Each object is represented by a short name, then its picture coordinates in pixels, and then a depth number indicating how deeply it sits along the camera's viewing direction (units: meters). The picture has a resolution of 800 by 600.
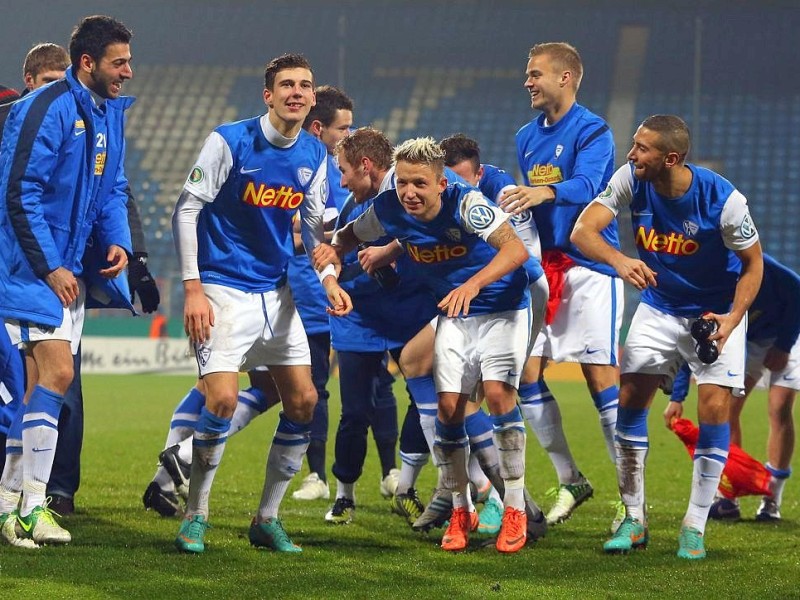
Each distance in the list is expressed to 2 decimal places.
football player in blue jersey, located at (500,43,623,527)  12.36
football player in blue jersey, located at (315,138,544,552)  9.95
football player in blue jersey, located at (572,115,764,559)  10.08
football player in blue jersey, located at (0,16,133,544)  9.59
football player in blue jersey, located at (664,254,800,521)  12.23
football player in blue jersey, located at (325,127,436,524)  12.25
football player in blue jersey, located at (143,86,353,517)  12.00
